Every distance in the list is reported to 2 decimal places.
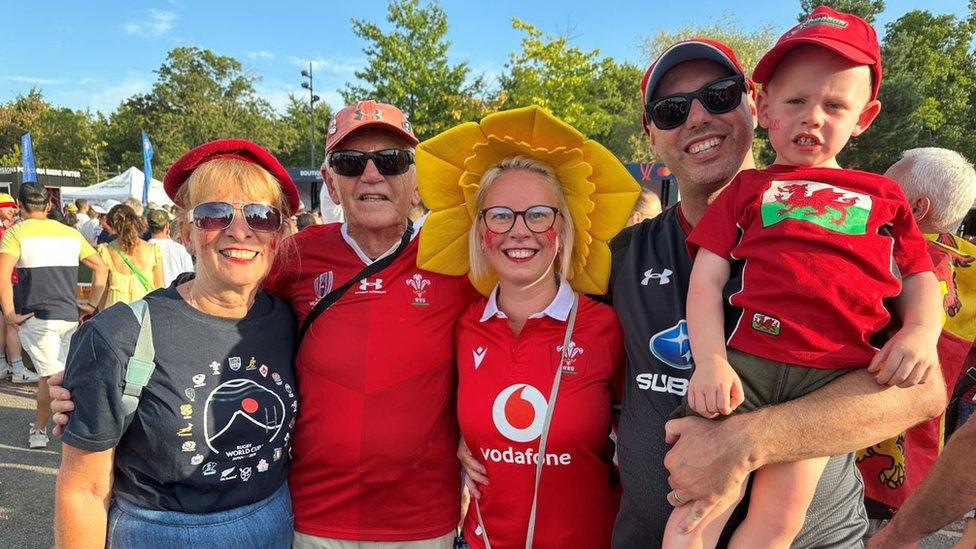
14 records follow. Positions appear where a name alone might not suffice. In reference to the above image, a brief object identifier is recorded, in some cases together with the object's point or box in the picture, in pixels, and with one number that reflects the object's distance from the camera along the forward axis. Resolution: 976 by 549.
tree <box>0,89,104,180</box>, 48.84
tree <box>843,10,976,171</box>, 24.80
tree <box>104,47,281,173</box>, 46.81
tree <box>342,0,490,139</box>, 22.95
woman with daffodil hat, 2.09
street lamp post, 35.39
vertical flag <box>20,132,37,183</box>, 19.61
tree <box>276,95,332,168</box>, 50.10
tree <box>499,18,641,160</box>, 20.34
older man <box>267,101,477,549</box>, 2.24
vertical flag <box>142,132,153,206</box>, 15.86
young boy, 1.63
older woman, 1.81
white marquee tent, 18.53
